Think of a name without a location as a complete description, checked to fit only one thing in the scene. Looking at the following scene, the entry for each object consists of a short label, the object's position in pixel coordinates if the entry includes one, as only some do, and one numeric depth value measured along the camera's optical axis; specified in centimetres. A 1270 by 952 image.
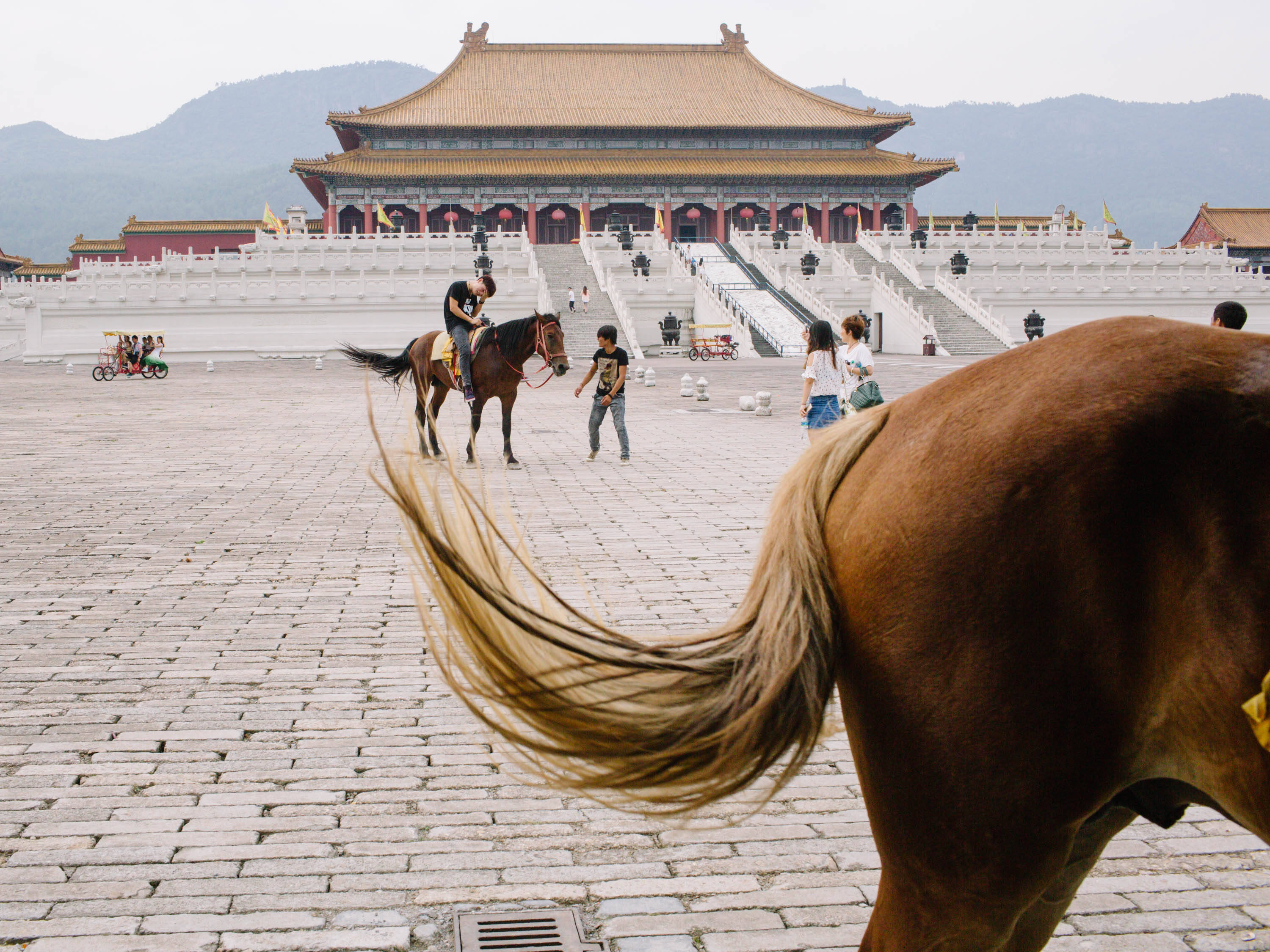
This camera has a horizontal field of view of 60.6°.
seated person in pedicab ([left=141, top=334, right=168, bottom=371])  2689
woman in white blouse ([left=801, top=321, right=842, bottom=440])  932
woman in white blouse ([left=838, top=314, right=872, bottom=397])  897
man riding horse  1144
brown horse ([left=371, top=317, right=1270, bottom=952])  155
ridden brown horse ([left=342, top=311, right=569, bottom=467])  1157
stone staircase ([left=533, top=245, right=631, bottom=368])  3162
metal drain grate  278
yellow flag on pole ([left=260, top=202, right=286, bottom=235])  4556
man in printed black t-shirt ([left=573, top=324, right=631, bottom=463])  1166
